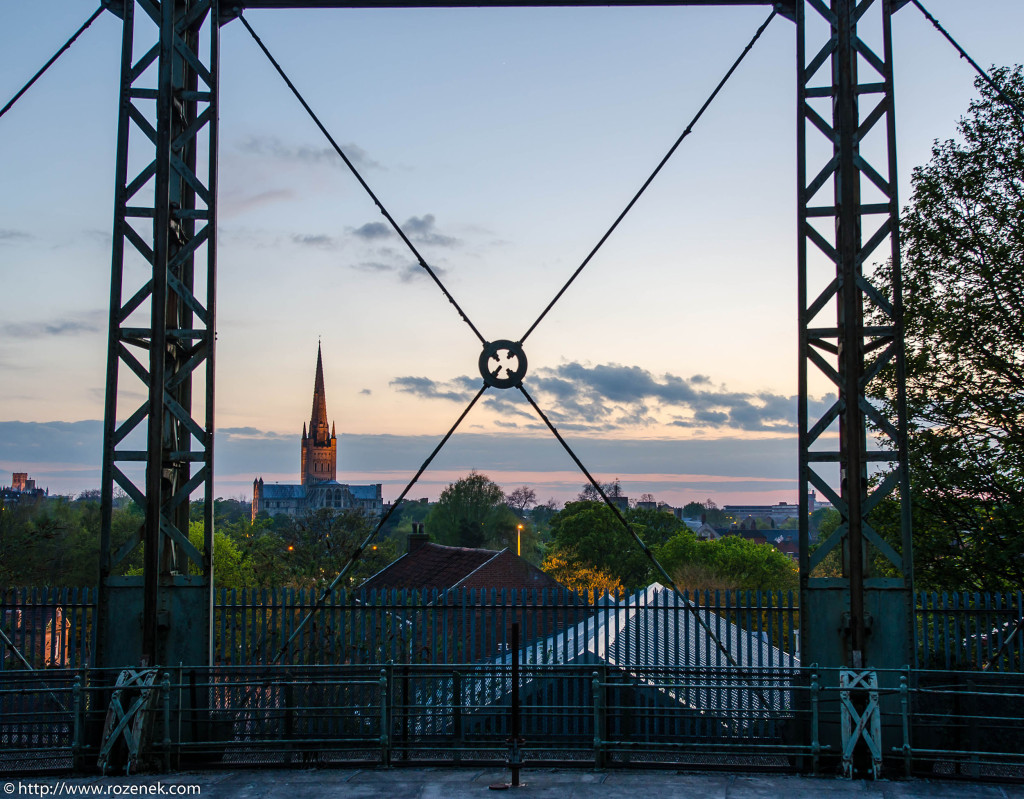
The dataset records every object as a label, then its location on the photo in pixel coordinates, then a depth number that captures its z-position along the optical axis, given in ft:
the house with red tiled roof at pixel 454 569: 112.68
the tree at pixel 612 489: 342.23
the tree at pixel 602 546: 196.65
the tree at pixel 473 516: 265.95
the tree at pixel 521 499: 327.26
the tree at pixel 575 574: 176.65
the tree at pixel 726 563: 191.42
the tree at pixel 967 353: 50.88
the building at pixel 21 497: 199.46
